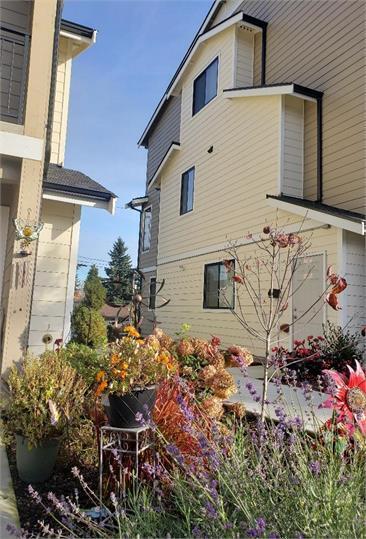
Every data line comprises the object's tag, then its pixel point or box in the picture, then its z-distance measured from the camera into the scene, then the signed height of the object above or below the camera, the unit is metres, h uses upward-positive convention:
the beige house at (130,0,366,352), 7.71 +3.85
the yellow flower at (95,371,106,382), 2.78 -0.46
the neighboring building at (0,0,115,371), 5.09 +1.77
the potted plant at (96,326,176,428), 2.64 -0.47
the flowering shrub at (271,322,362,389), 6.32 -0.59
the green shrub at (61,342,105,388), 3.74 -0.55
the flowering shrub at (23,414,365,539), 1.57 -0.77
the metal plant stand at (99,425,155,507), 2.46 -0.85
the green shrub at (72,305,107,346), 8.00 -0.42
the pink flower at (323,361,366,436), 1.99 -0.40
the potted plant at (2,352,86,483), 2.93 -0.79
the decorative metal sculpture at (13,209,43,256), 5.02 +0.87
